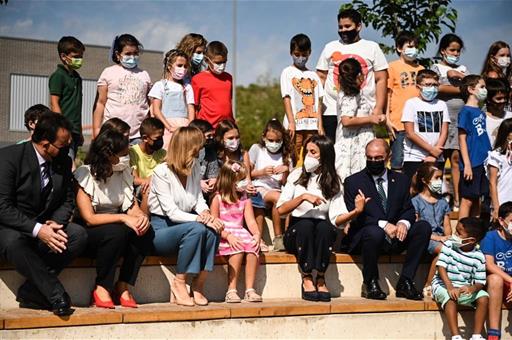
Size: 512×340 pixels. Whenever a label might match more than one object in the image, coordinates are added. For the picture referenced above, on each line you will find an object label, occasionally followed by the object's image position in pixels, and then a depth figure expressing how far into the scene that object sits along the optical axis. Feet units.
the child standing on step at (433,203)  26.00
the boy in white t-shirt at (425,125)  27.94
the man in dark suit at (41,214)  19.44
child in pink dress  22.91
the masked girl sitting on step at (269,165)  26.40
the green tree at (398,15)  33.09
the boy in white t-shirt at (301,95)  28.76
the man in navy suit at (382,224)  24.35
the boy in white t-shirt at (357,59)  28.17
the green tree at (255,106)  152.82
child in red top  27.55
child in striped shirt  23.63
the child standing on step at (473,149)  27.91
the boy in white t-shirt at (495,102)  28.58
